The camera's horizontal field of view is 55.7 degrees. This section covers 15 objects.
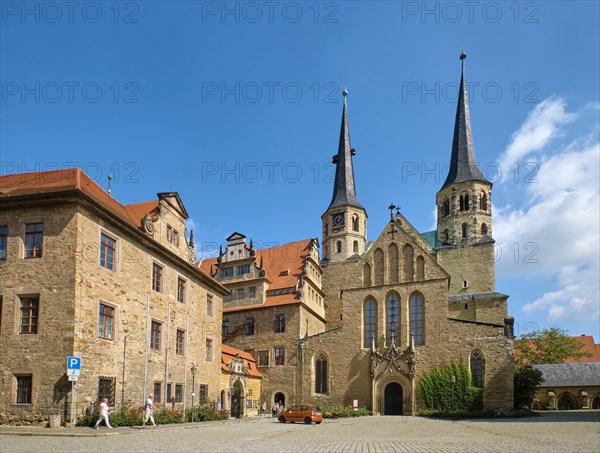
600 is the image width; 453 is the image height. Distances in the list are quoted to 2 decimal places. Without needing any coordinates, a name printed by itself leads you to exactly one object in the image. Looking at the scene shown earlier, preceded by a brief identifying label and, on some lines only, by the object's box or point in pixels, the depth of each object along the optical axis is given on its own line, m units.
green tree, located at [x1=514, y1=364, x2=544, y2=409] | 42.09
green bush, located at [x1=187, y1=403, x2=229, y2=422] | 27.70
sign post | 19.05
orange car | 29.58
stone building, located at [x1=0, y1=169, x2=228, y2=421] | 20.59
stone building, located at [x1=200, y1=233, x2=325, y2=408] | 43.62
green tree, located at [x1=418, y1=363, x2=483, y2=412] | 37.38
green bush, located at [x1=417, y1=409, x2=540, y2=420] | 35.31
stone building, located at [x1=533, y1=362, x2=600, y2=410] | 58.12
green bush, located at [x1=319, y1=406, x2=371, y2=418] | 36.81
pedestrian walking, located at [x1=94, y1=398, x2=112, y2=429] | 19.73
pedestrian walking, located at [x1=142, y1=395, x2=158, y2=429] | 21.59
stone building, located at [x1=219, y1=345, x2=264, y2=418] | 36.00
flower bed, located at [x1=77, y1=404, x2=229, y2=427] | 20.64
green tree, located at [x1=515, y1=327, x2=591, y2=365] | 62.84
